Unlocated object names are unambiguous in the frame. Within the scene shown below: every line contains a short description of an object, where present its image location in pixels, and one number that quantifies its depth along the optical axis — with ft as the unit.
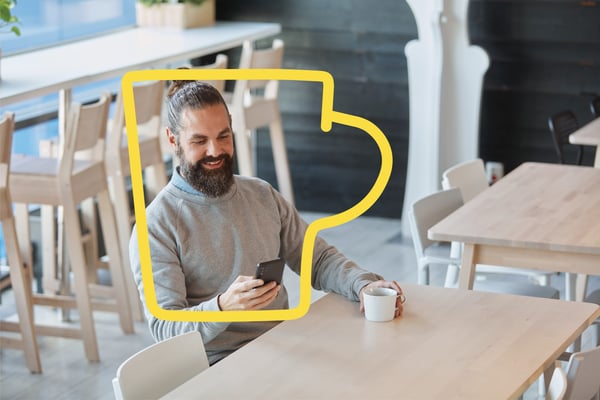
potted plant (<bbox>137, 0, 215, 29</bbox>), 25.14
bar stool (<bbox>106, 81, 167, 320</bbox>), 18.39
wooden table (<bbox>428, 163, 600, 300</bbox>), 13.37
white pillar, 22.92
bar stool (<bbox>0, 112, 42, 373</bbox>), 15.80
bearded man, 9.61
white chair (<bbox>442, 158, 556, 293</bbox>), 16.26
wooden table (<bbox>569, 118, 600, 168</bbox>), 18.80
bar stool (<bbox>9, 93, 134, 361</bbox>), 16.96
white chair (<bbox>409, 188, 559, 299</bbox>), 15.11
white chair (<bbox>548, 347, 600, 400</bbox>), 9.58
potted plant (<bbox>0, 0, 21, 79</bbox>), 17.54
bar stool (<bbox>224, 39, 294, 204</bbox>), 23.26
